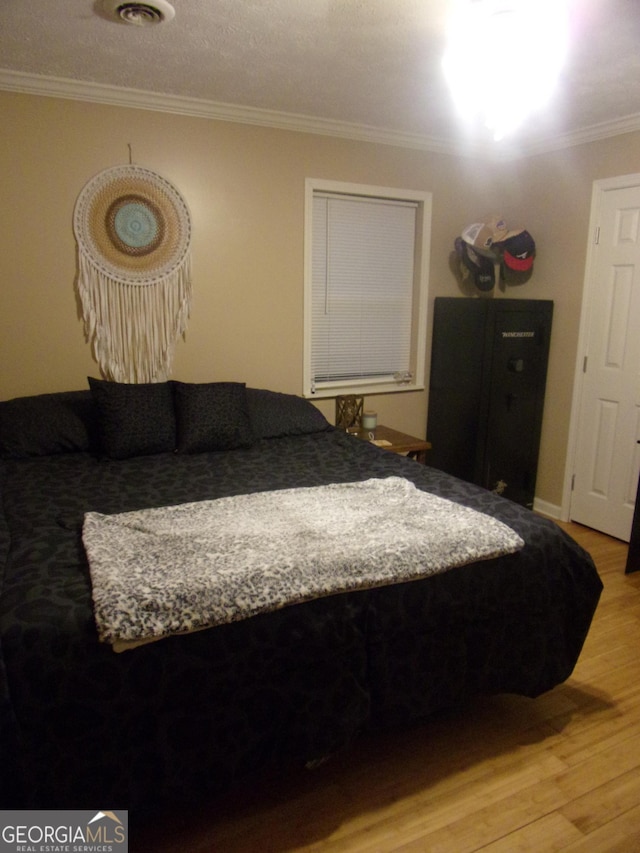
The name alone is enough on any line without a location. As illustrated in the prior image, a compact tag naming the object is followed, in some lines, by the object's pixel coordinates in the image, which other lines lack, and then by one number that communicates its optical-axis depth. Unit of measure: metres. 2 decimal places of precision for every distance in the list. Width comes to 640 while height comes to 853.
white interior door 3.31
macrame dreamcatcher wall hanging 2.96
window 3.56
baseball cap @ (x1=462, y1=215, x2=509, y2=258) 3.71
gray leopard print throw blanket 1.39
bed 1.31
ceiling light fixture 1.97
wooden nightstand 3.41
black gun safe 3.65
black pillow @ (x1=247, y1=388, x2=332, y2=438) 3.10
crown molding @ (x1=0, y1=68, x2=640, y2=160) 2.73
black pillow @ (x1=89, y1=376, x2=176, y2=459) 2.64
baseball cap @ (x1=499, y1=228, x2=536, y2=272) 3.71
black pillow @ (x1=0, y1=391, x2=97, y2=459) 2.62
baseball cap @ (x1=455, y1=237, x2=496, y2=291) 3.74
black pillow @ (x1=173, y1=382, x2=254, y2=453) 2.77
